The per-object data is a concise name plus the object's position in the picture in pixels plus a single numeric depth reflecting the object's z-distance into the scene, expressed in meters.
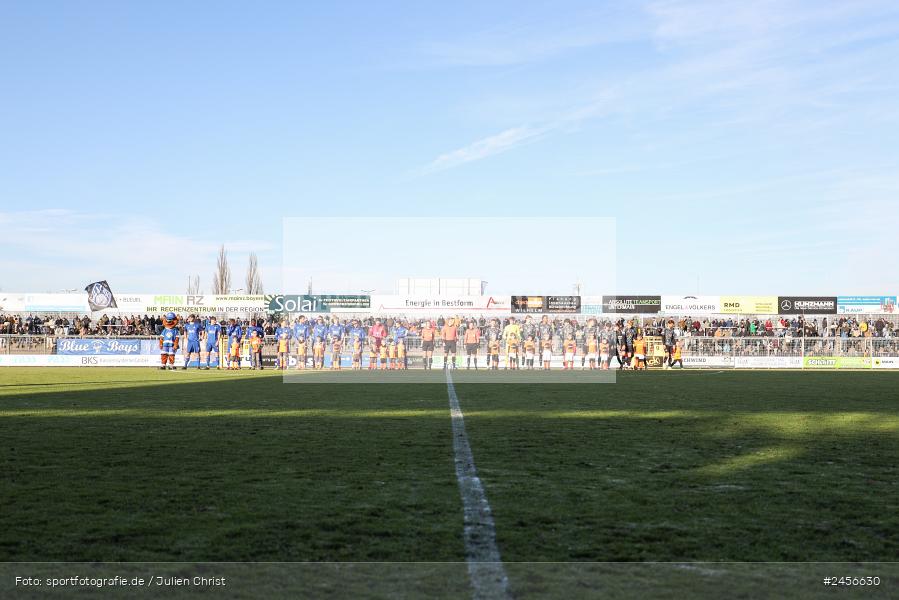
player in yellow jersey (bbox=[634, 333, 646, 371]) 33.81
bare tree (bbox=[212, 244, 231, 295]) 92.31
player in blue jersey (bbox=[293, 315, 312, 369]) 36.00
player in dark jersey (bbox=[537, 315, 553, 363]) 35.57
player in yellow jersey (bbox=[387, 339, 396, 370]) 35.53
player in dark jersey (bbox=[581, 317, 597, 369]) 35.50
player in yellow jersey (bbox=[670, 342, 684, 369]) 35.04
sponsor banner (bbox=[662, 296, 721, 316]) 52.75
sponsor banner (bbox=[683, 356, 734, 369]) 39.38
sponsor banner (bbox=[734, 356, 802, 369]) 39.06
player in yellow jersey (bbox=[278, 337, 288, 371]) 34.78
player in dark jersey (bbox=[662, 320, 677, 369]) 35.59
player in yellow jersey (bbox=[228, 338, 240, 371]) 33.59
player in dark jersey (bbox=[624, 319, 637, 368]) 34.91
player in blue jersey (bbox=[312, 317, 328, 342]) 35.94
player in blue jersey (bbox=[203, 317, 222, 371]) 32.72
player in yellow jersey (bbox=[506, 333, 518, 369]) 34.34
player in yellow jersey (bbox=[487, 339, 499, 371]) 34.84
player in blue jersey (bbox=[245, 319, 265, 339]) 33.56
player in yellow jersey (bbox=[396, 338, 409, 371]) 35.53
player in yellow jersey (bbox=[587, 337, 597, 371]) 35.09
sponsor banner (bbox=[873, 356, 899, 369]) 38.94
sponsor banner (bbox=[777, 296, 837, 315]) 51.84
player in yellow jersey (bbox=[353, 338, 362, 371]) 35.06
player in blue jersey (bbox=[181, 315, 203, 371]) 30.81
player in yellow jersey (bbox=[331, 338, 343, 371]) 35.75
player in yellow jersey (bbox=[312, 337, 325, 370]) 35.84
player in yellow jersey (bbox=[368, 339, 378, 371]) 35.31
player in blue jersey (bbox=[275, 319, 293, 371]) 34.88
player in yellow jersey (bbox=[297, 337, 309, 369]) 35.97
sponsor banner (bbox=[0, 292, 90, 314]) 52.75
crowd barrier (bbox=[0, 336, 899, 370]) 39.03
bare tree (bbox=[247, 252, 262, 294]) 96.12
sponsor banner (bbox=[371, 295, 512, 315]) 54.72
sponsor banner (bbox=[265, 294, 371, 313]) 53.34
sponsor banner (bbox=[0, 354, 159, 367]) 36.56
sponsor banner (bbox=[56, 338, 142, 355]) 37.06
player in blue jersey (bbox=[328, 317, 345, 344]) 35.56
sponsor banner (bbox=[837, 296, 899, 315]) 51.78
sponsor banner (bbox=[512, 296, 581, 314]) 53.66
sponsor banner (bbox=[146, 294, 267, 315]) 53.62
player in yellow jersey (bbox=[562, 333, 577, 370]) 35.62
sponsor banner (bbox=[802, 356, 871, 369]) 39.00
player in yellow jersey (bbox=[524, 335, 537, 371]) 35.81
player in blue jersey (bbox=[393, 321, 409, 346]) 35.22
